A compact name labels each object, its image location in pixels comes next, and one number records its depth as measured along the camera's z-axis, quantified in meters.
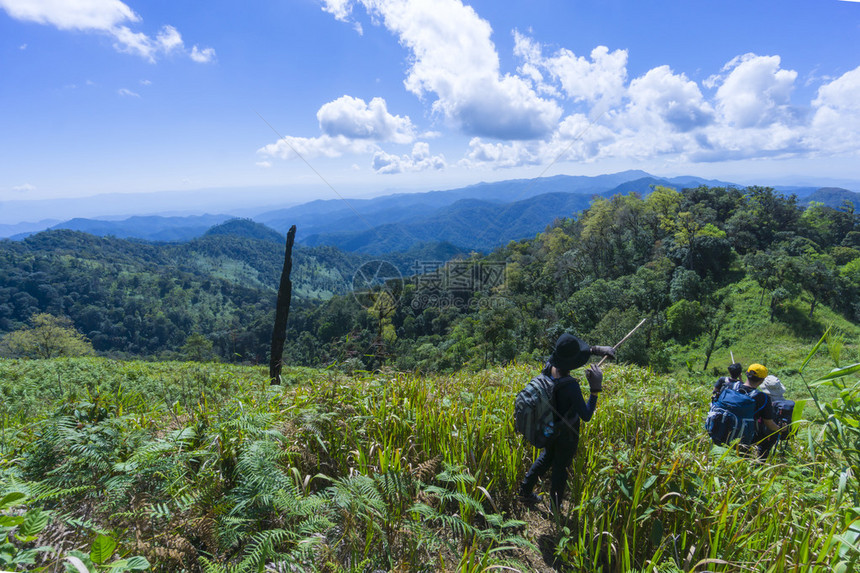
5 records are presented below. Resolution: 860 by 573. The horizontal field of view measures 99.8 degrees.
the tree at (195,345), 44.46
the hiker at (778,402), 4.80
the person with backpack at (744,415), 4.40
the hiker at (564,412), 3.36
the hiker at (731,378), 5.40
